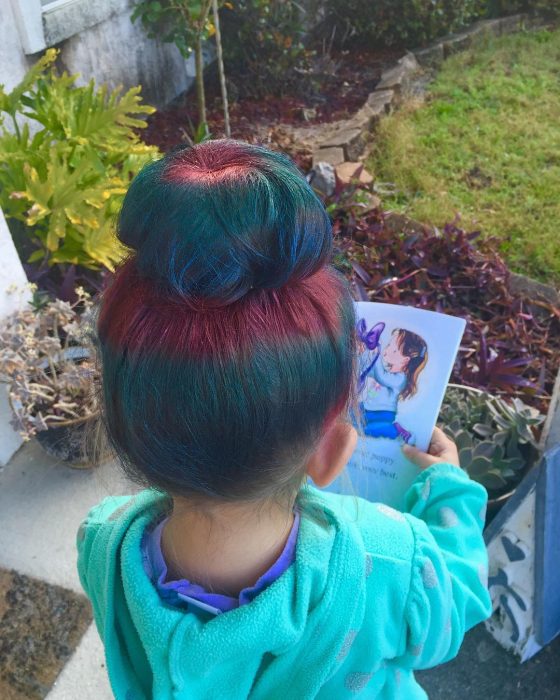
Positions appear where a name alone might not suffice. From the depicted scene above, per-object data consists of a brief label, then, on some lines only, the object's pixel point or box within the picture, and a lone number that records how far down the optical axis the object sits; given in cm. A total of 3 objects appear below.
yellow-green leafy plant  238
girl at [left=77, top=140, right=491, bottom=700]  68
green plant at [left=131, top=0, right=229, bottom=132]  366
